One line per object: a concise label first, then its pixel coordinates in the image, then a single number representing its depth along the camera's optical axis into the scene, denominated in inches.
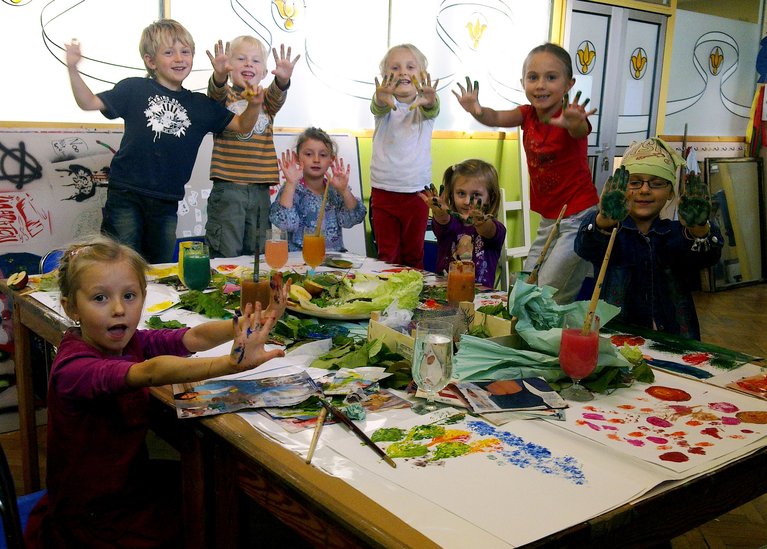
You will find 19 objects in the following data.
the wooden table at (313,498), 40.2
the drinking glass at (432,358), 57.4
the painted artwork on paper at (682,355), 67.7
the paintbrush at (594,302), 60.1
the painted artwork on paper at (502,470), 41.1
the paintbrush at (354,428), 47.4
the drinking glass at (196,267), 90.7
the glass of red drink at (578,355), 59.7
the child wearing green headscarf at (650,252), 87.0
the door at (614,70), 237.3
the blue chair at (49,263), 103.9
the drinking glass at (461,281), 85.7
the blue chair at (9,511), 49.6
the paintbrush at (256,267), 74.5
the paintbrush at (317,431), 47.1
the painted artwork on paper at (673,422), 50.0
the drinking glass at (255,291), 78.0
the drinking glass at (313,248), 105.3
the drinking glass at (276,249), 100.4
